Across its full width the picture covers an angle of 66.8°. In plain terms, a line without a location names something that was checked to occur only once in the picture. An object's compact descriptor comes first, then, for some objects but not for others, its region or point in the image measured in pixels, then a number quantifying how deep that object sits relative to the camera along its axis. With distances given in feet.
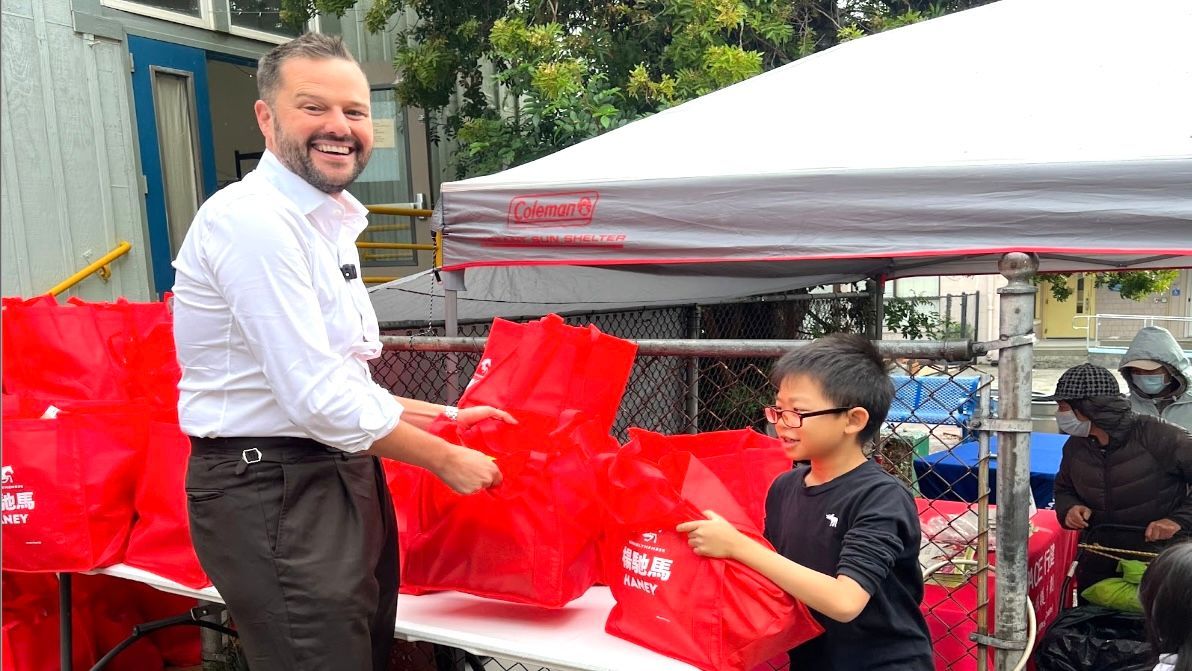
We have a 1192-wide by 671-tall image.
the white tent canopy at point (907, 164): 8.86
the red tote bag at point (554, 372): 8.24
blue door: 19.76
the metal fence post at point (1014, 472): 7.52
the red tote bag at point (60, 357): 10.71
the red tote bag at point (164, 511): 9.48
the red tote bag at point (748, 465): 7.64
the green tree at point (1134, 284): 34.55
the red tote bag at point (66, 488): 9.81
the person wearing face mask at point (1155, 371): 16.02
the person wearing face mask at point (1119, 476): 13.99
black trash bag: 10.73
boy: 6.42
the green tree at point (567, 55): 22.00
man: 6.38
